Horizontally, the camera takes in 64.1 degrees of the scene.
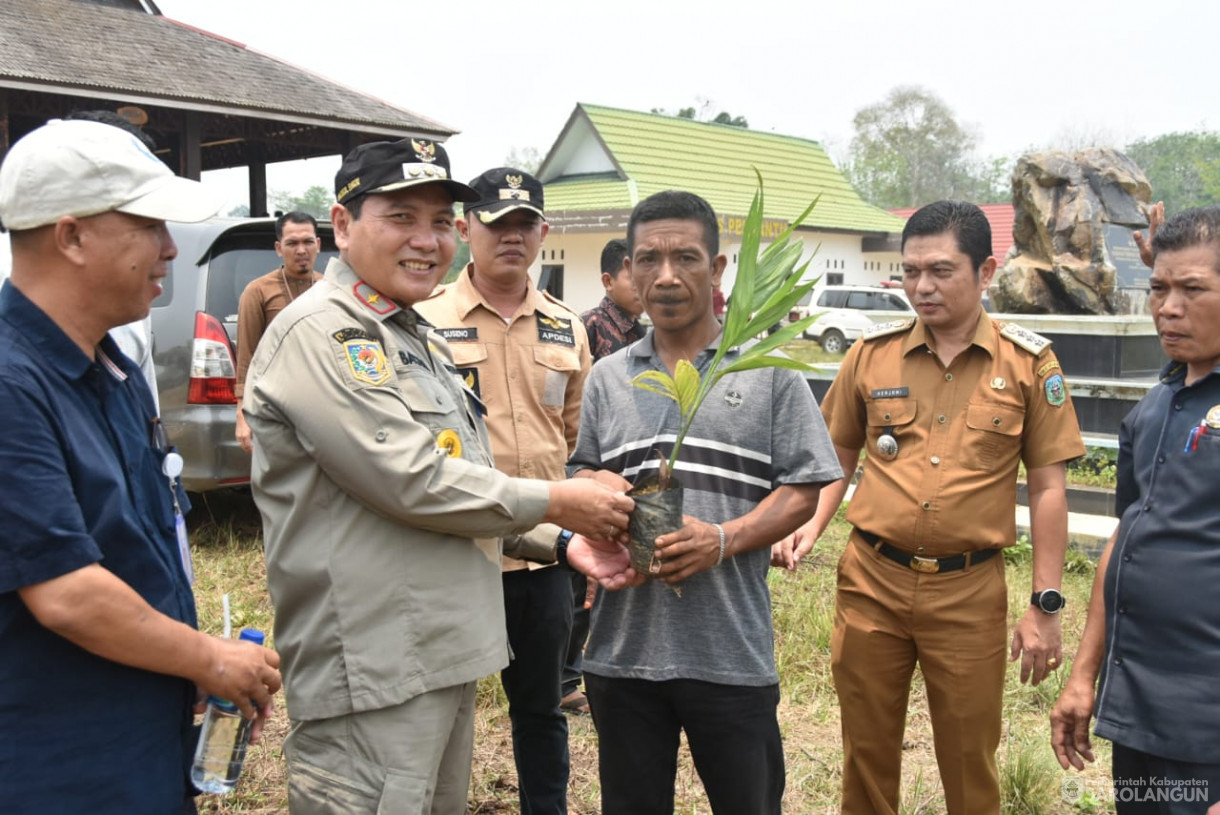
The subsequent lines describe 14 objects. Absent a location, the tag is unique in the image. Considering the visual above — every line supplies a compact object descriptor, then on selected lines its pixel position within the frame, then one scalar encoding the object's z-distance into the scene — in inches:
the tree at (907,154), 2310.5
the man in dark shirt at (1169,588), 82.7
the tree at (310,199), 2269.2
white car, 941.8
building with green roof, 960.3
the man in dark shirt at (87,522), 59.4
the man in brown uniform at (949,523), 110.6
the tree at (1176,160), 2310.5
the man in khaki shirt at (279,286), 197.3
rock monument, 382.9
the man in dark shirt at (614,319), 202.5
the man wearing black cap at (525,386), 120.0
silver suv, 208.1
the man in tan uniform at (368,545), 74.0
